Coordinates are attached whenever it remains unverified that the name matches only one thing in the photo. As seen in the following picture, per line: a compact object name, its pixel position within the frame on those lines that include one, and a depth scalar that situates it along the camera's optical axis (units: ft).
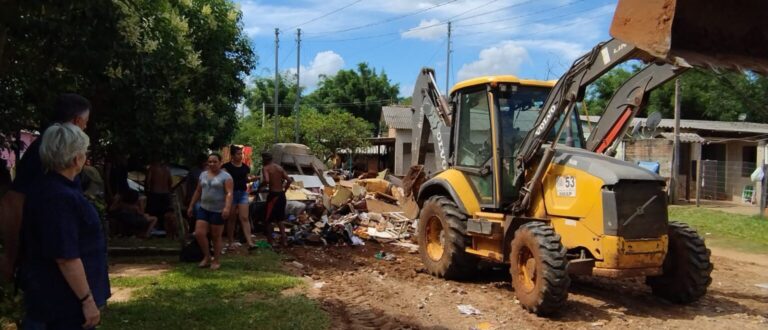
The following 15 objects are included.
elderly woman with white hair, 9.64
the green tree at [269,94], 189.76
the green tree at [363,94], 169.99
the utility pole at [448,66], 129.54
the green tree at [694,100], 93.71
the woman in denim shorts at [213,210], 26.08
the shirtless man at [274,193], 33.76
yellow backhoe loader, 19.85
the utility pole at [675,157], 65.77
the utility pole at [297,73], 127.75
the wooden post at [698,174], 65.77
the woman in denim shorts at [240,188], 30.68
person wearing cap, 10.90
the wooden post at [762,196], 51.69
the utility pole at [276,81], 126.21
